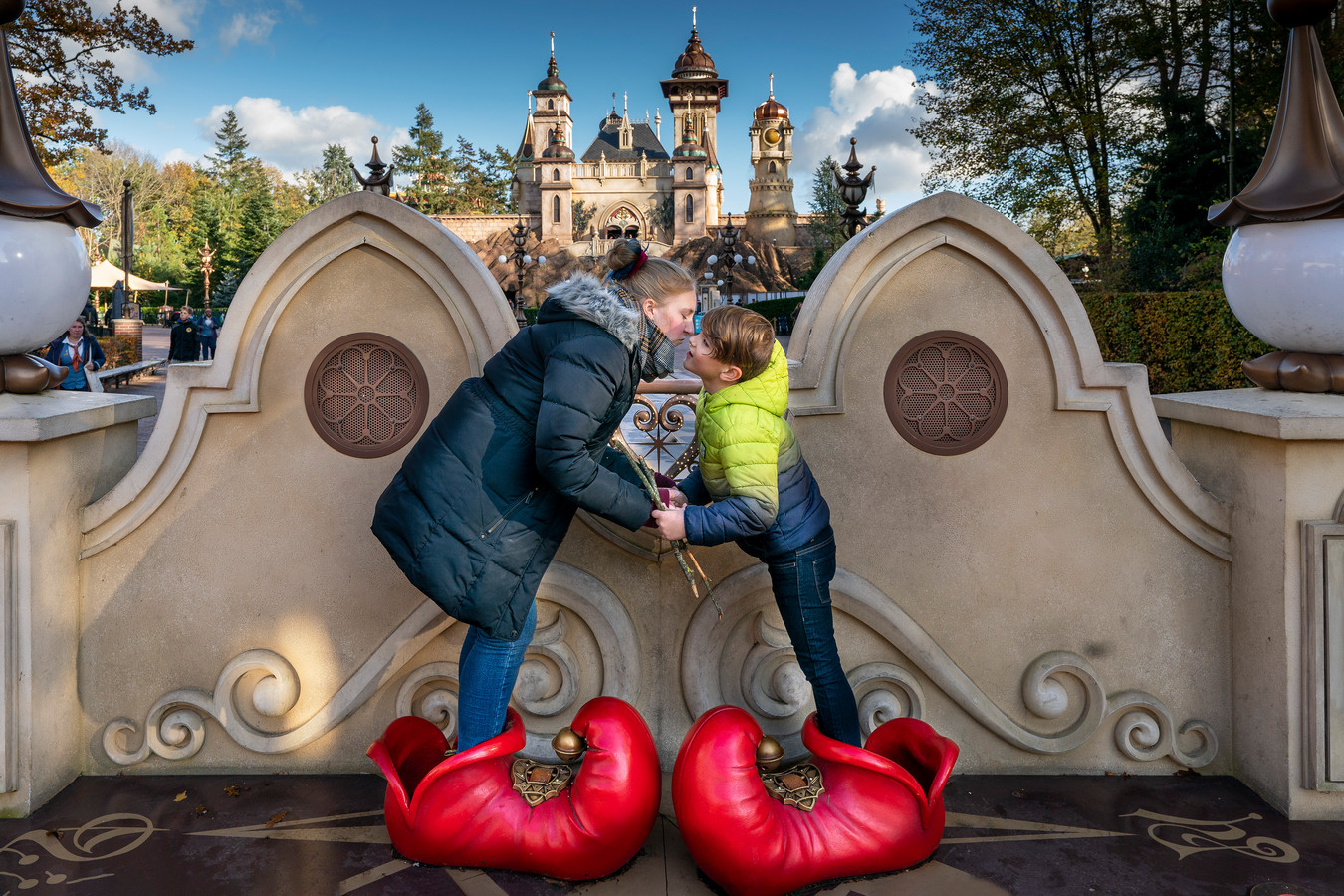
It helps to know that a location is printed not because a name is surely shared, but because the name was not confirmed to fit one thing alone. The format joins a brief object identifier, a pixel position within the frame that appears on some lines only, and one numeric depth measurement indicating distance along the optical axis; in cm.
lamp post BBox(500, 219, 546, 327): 2843
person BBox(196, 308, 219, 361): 2467
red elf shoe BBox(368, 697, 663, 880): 242
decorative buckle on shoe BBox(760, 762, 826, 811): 246
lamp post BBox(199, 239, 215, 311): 3866
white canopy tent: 2978
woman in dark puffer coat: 218
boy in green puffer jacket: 232
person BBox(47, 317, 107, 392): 762
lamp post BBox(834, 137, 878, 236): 1393
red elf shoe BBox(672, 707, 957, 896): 233
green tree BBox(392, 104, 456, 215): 7531
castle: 6938
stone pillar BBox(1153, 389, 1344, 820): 271
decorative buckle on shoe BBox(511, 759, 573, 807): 249
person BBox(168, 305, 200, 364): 2150
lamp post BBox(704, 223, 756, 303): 3008
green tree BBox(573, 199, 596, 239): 7188
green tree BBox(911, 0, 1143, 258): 2041
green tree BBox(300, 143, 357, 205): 7894
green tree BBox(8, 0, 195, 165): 1595
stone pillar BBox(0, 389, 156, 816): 273
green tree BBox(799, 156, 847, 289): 5552
